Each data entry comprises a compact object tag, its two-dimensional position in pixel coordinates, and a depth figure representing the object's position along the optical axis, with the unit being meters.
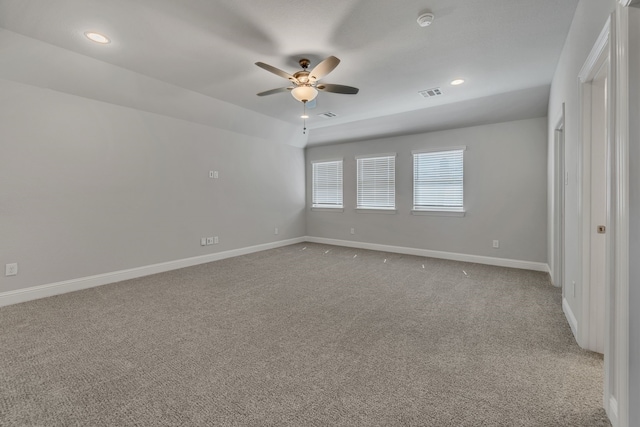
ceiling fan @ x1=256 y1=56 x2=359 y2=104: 2.88
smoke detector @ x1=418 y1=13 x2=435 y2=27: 2.36
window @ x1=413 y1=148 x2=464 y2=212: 5.33
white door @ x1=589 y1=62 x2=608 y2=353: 2.08
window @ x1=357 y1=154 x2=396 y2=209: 6.14
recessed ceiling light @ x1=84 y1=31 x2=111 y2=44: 2.68
